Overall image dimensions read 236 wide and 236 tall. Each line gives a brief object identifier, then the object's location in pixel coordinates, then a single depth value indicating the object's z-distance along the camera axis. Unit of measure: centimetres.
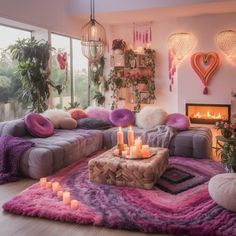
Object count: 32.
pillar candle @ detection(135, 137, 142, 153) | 374
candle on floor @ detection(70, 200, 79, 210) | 297
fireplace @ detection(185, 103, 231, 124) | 711
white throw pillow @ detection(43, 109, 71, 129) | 536
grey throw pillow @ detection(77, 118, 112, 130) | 550
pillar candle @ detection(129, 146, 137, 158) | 369
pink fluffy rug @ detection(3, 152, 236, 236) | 262
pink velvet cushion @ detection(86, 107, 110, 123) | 586
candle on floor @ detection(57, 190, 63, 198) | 325
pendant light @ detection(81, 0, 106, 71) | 453
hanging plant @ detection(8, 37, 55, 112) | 537
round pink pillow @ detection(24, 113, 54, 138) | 466
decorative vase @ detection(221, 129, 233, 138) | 403
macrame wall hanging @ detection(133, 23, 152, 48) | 805
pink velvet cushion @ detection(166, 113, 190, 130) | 515
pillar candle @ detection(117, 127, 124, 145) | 392
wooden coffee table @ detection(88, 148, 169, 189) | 346
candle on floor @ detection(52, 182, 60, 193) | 340
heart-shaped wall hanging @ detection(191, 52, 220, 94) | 692
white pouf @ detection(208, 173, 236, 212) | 278
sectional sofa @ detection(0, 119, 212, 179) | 393
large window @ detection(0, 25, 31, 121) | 559
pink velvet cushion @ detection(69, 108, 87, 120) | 581
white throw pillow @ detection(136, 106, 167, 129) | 535
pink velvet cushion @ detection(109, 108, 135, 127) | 559
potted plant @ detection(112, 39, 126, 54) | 788
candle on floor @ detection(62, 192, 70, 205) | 307
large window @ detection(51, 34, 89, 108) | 680
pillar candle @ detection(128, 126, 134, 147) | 406
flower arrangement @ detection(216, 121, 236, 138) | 403
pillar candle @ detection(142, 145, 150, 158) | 375
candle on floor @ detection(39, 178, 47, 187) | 356
